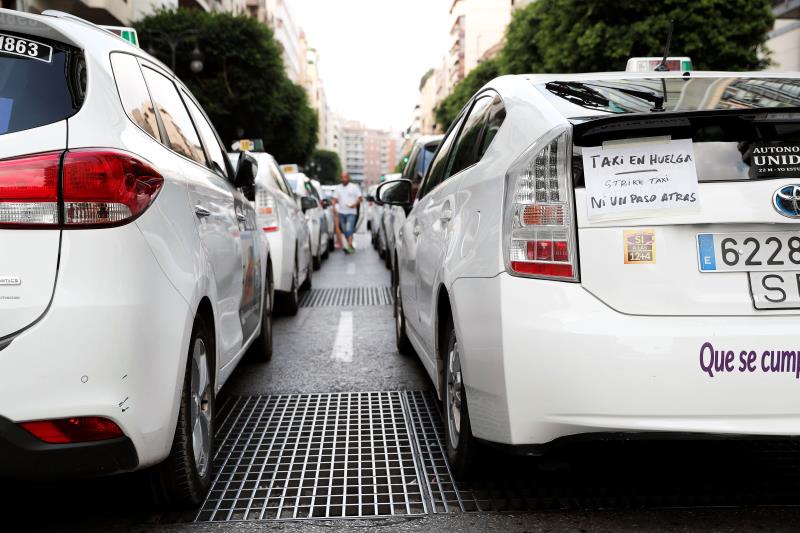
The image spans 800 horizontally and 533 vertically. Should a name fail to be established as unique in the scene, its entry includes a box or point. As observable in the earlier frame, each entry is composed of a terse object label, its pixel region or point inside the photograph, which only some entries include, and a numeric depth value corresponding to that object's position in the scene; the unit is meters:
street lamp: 29.70
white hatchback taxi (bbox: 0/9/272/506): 2.33
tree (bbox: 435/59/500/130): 57.03
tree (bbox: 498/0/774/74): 23.28
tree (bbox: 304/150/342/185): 129.43
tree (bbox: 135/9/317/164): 33.97
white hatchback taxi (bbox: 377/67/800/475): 2.56
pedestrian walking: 19.09
